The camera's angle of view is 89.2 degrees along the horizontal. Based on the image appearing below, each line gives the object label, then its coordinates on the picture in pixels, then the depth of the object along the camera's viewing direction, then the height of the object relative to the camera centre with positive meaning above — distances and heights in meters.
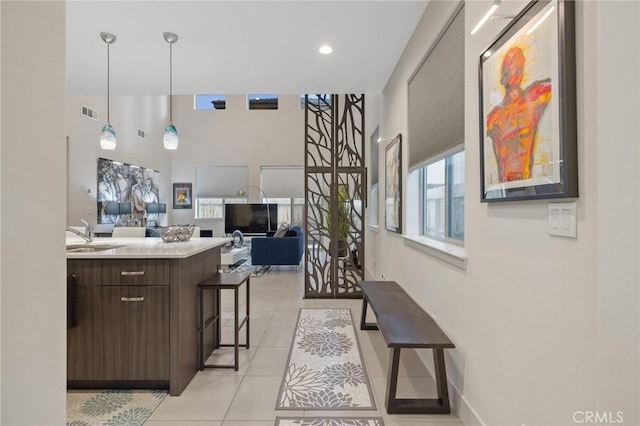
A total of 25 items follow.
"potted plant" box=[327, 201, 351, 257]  4.77 -0.12
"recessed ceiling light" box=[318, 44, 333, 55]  3.07 +1.61
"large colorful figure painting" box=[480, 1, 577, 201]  1.08 +0.41
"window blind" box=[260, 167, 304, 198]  10.01 +1.09
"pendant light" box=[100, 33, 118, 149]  3.33 +0.82
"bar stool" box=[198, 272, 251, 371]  2.42 -0.59
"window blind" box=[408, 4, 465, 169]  2.00 +0.85
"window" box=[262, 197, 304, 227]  9.98 +0.20
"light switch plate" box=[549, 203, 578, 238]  1.05 -0.02
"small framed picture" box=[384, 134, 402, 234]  3.26 +0.33
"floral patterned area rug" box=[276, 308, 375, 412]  2.04 -1.16
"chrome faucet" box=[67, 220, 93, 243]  2.67 -0.14
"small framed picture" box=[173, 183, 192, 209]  10.02 +0.65
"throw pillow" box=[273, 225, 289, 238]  6.53 -0.32
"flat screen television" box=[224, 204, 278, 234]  8.88 -0.03
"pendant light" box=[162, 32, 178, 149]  3.38 +0.89
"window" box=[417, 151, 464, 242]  2.33 +0.14
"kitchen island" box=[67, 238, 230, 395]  2.11 -0.67
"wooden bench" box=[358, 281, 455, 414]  1.81 -0.70
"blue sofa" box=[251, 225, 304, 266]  6.15 -0.64
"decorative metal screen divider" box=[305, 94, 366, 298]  4.61 +0.07
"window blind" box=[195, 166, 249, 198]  10.02 +1.11
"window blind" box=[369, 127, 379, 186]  5.25 +1.00
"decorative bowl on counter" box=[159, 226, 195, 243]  2.86 -0.15
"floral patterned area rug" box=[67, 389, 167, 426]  1.86 -1.16
